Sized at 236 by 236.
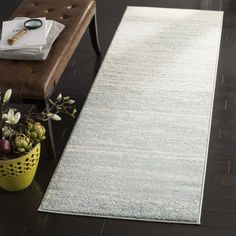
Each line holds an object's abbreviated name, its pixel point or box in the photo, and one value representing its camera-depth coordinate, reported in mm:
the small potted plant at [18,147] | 2258
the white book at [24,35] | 2572
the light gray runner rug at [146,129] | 2354
